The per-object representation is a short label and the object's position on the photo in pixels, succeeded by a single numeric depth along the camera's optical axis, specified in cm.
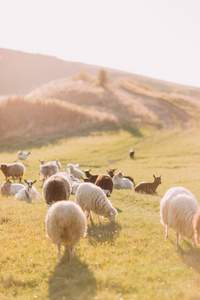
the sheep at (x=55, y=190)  1131
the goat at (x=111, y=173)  1863
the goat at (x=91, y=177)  1630
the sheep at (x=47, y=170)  2169
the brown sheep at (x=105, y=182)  1403
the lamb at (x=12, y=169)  2147
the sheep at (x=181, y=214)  807
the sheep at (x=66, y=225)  752
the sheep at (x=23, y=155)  3159
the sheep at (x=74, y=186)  1644
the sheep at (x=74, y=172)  2270
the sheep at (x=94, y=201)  1058
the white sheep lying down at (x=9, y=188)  1672
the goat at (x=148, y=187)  1692
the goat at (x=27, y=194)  1487
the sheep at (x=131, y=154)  3306
